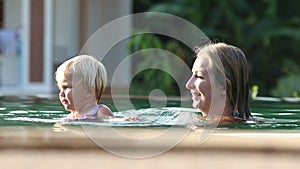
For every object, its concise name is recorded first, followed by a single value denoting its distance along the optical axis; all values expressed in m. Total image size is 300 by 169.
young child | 5.03
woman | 4.73
